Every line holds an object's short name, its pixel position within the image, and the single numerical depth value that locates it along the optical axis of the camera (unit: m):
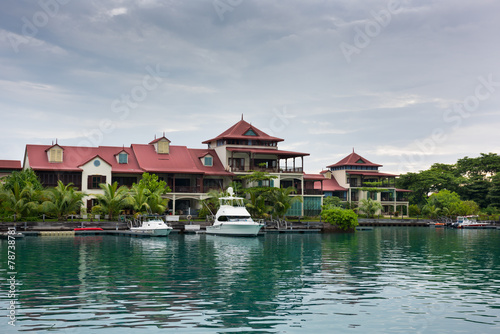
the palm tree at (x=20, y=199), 50.16
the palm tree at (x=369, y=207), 81.25
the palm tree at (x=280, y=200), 61.09
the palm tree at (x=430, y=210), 87.69
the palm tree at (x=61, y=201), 52.35
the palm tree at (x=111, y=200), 54.97
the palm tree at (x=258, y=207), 60.75
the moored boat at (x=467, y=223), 79.31
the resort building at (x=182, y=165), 61.46
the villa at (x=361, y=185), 91.62
